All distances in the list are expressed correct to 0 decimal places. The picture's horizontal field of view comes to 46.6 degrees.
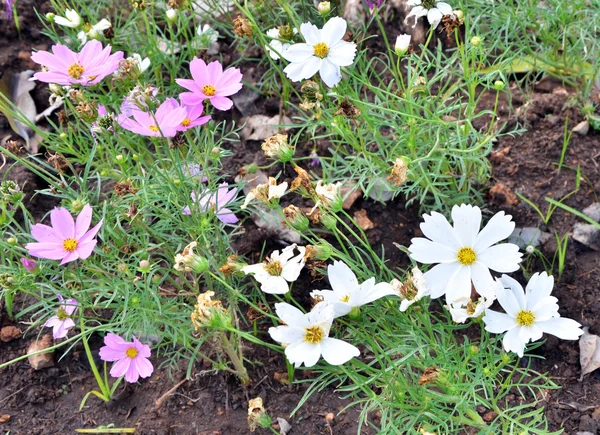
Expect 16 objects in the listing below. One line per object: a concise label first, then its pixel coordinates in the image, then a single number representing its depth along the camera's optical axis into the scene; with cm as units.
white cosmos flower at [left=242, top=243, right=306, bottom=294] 129
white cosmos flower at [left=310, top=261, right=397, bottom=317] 127
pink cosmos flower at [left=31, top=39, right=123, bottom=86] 157
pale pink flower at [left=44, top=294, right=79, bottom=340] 151
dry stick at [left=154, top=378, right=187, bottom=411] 164
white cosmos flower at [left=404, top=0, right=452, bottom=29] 157
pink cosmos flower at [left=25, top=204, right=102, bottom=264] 138
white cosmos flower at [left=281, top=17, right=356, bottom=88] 154
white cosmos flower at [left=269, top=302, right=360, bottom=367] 122
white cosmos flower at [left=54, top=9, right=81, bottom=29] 184
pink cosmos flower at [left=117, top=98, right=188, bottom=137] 147
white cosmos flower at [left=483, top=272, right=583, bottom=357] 131
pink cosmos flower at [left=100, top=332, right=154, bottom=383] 153
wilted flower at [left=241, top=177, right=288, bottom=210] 136
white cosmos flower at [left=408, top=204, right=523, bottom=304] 131
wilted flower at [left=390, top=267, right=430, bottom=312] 126
